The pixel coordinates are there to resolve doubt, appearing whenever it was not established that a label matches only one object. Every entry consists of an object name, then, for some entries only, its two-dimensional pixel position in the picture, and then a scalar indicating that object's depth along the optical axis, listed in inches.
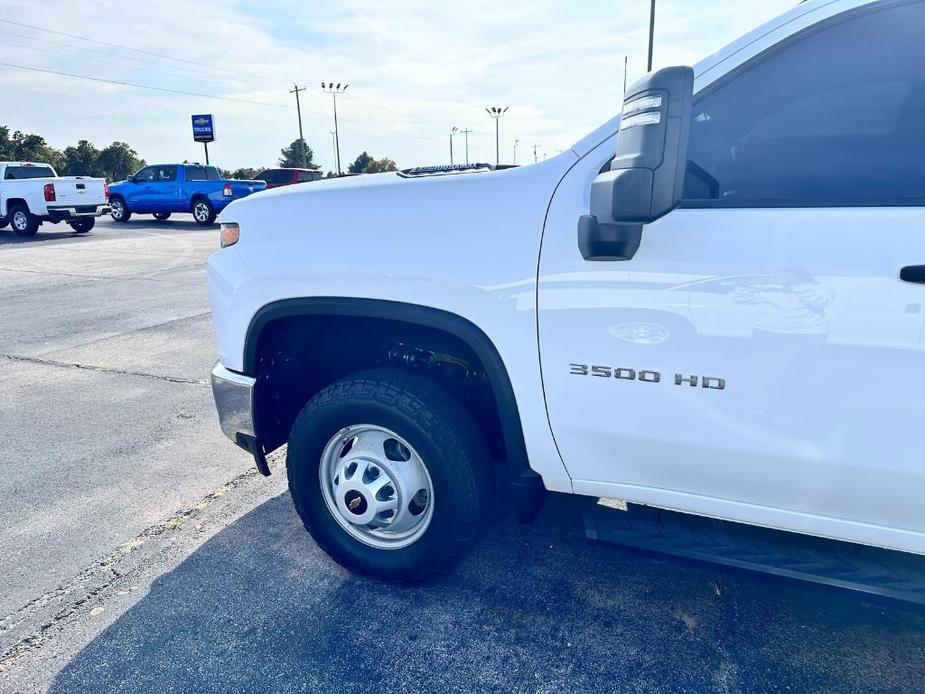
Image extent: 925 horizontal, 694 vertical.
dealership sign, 1385.3
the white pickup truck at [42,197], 679.7
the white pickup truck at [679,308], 67.9
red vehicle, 920.9
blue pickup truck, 816.3
